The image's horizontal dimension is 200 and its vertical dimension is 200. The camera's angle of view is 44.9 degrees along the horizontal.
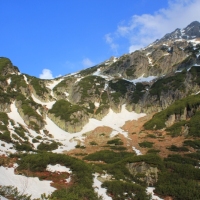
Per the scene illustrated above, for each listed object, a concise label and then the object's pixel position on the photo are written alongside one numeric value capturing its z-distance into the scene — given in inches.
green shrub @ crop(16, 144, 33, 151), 2356.8
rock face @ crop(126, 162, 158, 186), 1654.8
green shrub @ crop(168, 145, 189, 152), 2627.0
